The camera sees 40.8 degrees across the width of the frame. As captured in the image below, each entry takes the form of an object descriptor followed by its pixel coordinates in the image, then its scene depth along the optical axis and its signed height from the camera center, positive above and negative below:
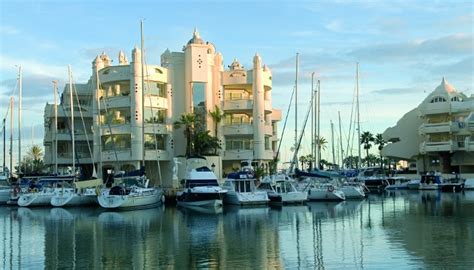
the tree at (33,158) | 119.19 +4.00
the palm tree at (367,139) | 132.75 +7.03
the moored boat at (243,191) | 57.41 -1.50
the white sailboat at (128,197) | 55.66 -1.76
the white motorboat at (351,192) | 67.31 -2.02
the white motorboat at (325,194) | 64.25 -2.08
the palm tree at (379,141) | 134.25 +6.64
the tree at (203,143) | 73.00 +3.73
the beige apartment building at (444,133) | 101.38 +6.26
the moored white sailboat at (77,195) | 61.19 -1.71
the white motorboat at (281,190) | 59.78 -1.53
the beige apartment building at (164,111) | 73.12 +7.82
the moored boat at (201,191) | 53.84 -1.33
